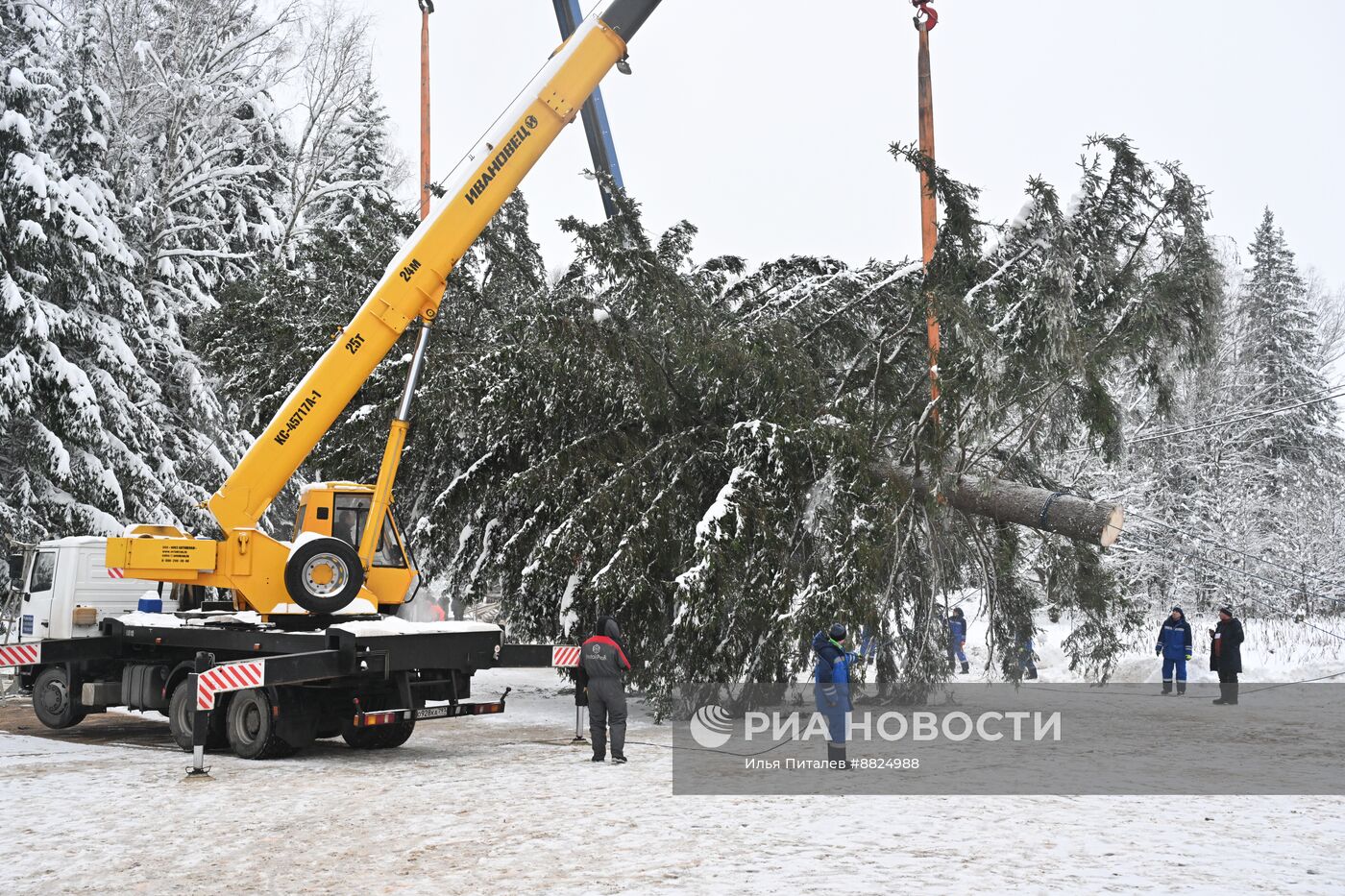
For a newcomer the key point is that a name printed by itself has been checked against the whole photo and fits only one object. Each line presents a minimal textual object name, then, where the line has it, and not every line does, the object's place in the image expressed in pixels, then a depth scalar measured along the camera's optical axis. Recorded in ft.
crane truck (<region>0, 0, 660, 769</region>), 36.63
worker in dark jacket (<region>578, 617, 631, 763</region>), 34.86
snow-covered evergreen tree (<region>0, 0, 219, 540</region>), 60.59
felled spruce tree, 40.09
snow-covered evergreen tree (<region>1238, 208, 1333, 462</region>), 123.03
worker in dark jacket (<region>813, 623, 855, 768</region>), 32.91
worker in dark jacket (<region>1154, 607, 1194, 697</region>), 59.67
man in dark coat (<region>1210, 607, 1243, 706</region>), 56.85
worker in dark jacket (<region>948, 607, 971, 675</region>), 68.45
